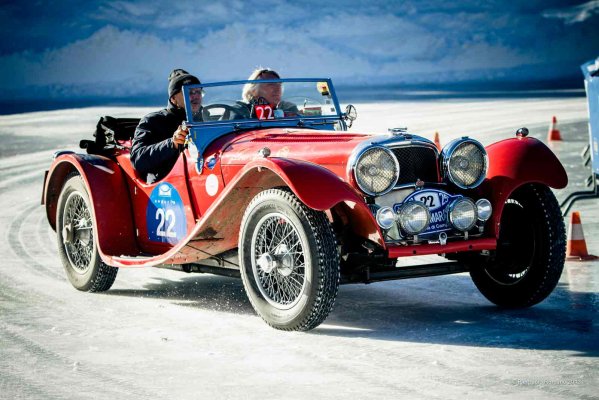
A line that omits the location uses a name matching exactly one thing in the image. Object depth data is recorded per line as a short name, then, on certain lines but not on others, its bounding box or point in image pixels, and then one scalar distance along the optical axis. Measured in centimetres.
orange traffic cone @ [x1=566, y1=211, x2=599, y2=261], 1708
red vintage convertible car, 1214
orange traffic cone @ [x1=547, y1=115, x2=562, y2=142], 3693
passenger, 1455
